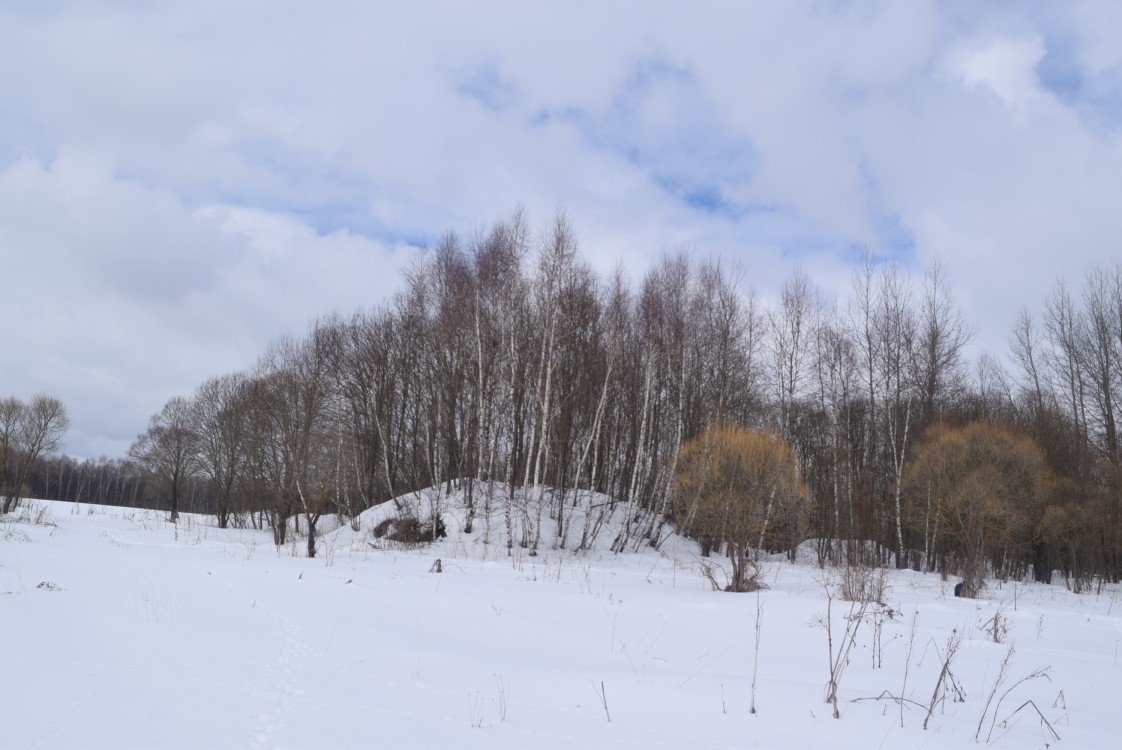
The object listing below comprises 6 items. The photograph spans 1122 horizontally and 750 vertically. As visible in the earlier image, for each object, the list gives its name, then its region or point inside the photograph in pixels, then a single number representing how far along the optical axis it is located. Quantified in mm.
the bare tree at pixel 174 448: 42469
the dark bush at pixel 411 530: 22422
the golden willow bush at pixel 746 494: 16438
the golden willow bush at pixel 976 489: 23000
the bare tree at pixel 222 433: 38312
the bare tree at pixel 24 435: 35031
